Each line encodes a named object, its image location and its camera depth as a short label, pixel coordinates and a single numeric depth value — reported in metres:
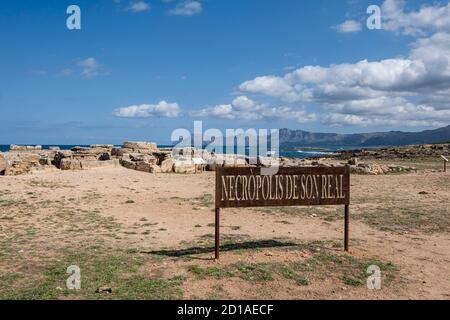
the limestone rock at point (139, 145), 36.88
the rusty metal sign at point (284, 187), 8.04
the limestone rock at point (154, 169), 25.82
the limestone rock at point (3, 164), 23.71
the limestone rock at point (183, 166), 27.73
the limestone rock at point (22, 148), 42.67
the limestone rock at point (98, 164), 25.18
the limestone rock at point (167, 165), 27.09
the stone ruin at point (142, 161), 24.91
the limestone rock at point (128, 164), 26.96
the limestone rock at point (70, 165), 24.80
